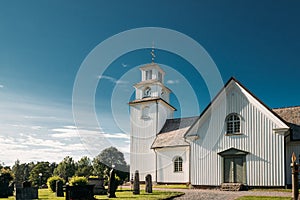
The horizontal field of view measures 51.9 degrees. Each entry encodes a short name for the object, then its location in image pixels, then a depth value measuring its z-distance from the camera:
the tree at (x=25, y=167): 66.60
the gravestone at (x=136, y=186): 19.01
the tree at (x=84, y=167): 52.59
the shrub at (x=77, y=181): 17.09
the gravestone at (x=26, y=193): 15.70
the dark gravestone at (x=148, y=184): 20.03
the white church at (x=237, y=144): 21.38
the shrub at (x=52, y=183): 24.01
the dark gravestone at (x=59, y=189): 18.81
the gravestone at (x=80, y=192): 14.49
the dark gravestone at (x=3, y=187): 18.91
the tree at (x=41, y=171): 50.47
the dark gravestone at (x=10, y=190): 19.86
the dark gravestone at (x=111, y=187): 17.16
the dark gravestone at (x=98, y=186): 19.86
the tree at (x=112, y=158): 60.34
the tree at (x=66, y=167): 55.72
